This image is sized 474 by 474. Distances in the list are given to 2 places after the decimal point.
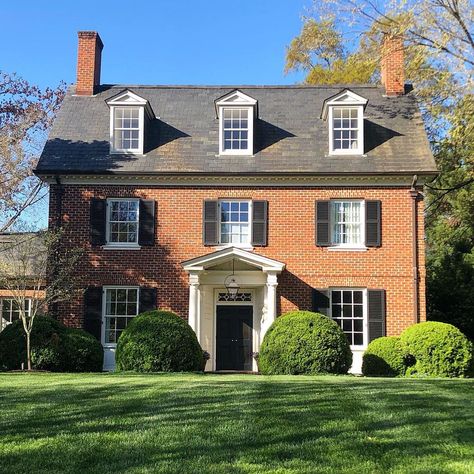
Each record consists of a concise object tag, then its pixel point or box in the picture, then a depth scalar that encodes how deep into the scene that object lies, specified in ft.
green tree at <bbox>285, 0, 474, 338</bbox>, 55.52
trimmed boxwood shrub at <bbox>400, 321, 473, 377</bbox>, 51.19
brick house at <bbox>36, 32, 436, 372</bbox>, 59.72
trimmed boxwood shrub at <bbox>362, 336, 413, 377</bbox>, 53.57
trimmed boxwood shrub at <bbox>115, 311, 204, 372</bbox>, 48.21
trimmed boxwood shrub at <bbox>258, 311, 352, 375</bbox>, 47.98
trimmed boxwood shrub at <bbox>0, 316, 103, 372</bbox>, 52.31
